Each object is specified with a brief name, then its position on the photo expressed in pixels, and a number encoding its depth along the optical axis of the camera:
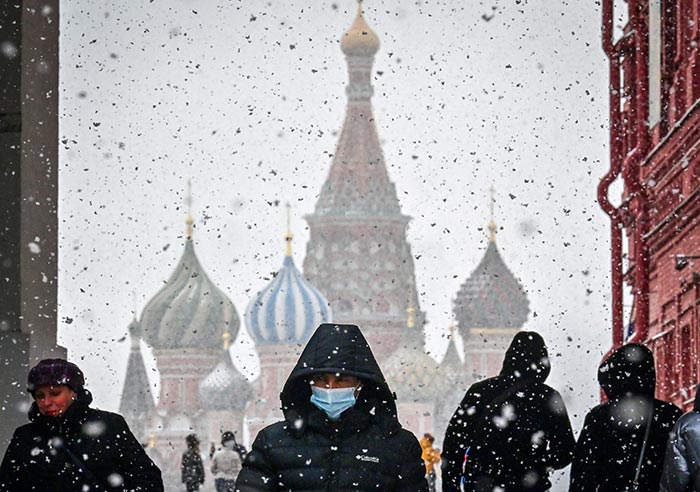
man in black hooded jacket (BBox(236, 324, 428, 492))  9.32
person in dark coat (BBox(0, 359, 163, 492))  10.52
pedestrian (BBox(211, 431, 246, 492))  34.19
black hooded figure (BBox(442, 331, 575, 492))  13.62
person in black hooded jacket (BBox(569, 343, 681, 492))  12.58
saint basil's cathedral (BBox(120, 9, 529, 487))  194.03
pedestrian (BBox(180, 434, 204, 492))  36.70
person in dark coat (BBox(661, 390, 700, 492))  10.85
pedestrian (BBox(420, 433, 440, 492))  37.18
